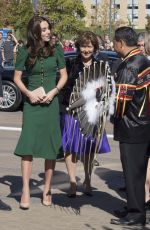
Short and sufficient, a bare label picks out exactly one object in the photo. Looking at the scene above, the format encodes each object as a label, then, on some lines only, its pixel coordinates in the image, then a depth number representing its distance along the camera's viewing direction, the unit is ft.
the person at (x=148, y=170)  22.06
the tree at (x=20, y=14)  167.32
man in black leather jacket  20.07
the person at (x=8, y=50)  87.36
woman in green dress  22.45
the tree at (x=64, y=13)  154.92
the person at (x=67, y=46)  95.01
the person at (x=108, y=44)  91.28
